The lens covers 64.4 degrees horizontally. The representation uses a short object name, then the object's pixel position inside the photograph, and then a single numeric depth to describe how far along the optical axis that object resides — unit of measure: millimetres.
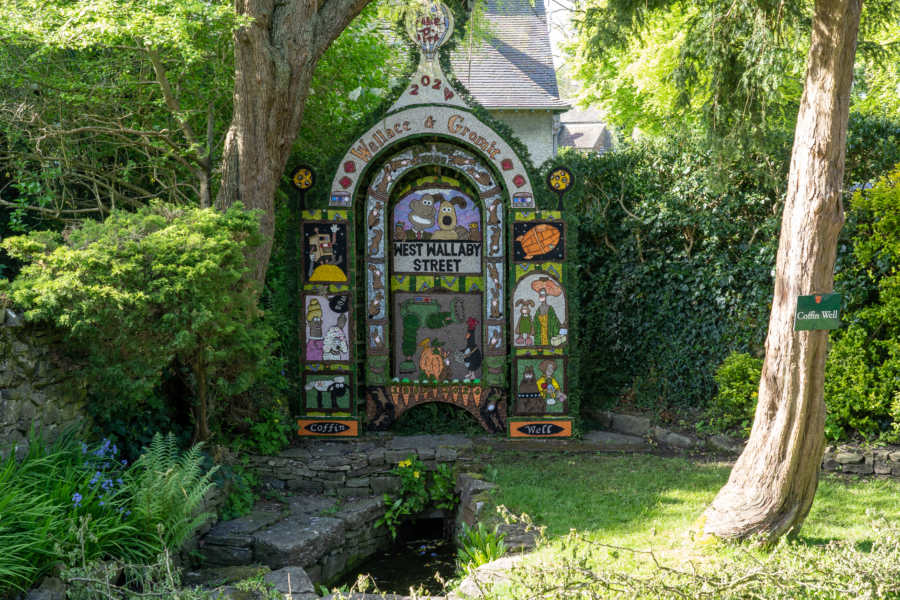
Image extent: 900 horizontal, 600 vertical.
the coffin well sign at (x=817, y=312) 4371
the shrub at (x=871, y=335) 6836
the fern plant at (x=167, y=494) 4902
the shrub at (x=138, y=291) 5043
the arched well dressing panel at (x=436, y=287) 8133
